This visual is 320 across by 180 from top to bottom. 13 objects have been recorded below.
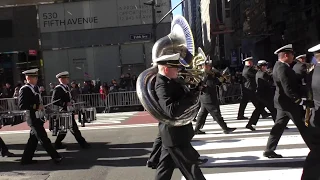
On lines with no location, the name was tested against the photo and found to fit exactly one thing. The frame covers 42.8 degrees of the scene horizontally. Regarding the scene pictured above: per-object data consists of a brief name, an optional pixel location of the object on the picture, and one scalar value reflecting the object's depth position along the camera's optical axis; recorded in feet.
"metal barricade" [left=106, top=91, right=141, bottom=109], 66.90
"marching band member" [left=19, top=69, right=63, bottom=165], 25.38
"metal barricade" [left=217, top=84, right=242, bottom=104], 68.08
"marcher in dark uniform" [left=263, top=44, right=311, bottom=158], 20.95
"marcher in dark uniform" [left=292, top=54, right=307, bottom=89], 25.25
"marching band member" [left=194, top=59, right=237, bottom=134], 31.19
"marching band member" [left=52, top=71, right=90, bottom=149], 29.30
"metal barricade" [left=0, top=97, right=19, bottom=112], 59.40
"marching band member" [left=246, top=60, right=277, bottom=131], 33.22
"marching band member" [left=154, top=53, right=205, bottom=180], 13.97
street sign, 88.12
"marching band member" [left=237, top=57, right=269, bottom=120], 36.75
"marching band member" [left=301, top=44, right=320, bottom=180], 15.83
